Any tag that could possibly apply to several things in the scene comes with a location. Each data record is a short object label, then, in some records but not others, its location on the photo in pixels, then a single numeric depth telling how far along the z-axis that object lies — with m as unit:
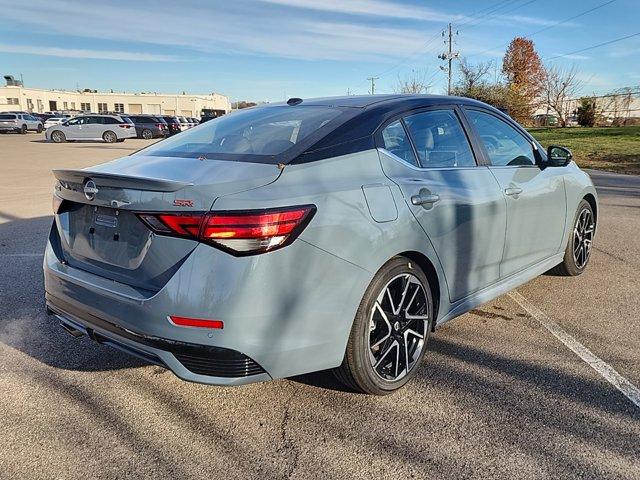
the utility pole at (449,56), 52.98
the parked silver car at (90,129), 33.38
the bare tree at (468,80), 47.47
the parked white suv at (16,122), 42.50
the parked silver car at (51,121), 44.83
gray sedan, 2.34
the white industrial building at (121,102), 97.56
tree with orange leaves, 56.53
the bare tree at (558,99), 47.58
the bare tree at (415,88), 51.53
